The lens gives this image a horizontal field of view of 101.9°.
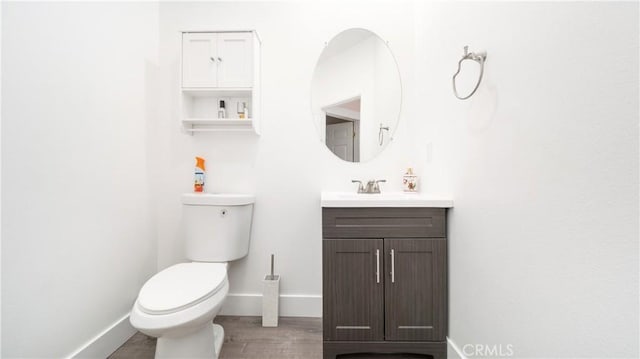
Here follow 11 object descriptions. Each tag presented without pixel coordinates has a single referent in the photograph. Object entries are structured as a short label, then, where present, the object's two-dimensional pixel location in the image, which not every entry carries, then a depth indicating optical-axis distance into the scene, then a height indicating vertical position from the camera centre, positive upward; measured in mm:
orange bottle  1726 +5
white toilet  1032 -492
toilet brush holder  1647 -805
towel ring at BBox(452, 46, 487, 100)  1010 +473
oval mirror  1784 +560
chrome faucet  1685 -66
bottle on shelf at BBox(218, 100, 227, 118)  1714 +435
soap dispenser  1726 -35
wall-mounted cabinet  1608 +703
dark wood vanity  1241 -525
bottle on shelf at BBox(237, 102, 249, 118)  1725 +452
